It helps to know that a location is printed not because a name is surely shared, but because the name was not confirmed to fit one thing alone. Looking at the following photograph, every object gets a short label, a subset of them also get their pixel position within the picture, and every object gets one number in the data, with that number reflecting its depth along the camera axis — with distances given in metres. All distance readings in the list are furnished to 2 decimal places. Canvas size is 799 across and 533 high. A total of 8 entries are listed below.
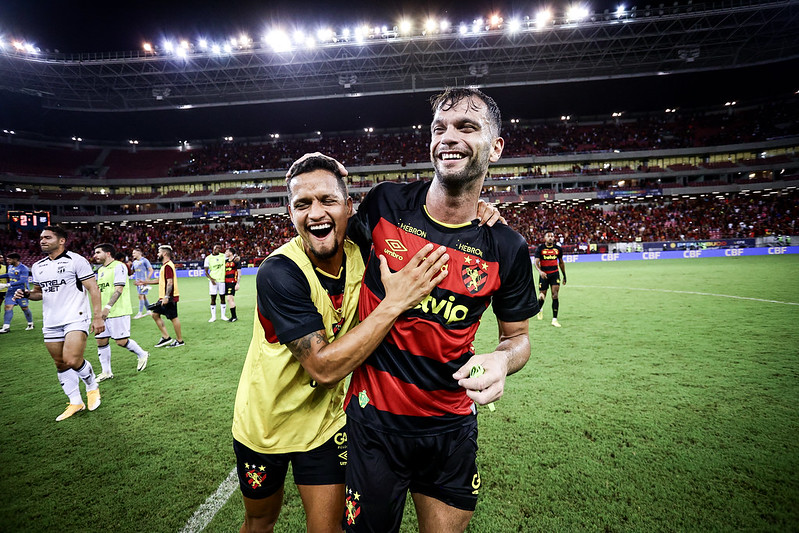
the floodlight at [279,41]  29.72
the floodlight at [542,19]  27.38
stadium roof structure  27.94
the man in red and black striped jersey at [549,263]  9.67
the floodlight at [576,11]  27.79
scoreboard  26.07
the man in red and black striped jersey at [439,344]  1.85
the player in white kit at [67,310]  5.21
